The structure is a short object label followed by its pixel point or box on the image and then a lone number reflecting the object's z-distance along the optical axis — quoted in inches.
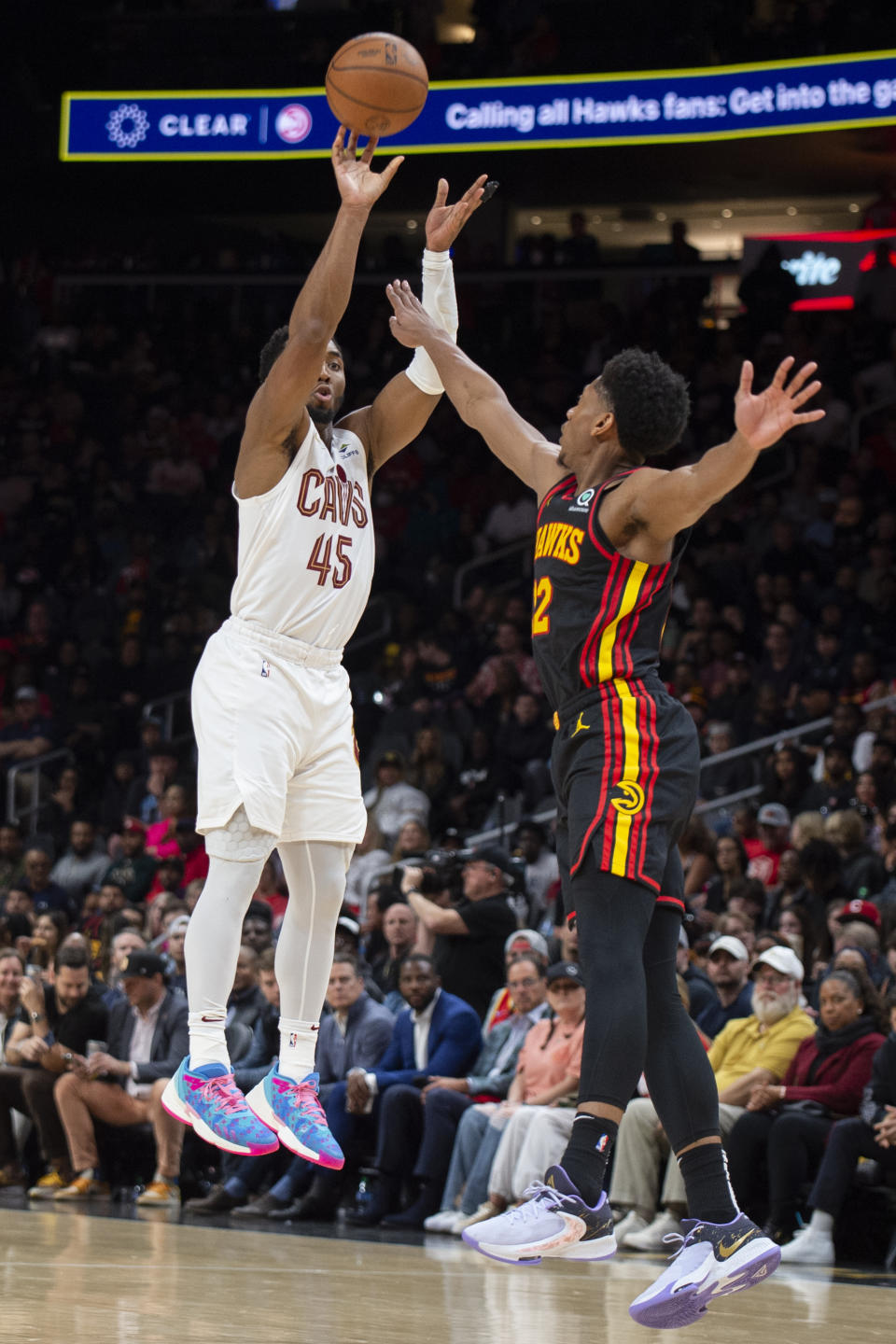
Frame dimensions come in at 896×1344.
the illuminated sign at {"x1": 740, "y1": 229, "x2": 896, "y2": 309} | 746.2
